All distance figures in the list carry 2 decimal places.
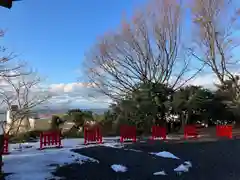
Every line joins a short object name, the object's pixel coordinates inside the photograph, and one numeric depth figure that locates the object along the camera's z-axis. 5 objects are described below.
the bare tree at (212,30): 12.42
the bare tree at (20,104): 10.29
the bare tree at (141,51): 12.29
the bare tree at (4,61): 6.60
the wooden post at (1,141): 3.31
